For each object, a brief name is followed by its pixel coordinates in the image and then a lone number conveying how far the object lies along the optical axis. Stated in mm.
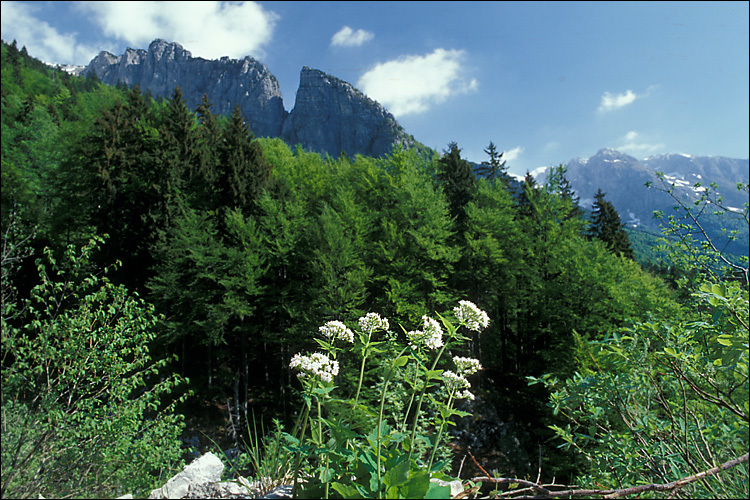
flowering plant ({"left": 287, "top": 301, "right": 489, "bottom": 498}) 1260
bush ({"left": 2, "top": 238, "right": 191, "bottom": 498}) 3549
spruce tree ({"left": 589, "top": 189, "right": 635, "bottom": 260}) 24672
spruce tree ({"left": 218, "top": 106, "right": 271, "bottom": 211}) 18797
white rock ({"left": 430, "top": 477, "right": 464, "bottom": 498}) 2319
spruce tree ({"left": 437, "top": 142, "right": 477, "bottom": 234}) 21469
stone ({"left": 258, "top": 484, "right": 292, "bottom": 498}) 1864
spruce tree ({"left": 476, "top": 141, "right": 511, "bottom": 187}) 25984
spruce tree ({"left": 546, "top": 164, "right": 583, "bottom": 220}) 18750
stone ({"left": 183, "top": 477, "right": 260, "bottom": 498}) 2355
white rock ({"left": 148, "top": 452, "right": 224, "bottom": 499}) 2508
